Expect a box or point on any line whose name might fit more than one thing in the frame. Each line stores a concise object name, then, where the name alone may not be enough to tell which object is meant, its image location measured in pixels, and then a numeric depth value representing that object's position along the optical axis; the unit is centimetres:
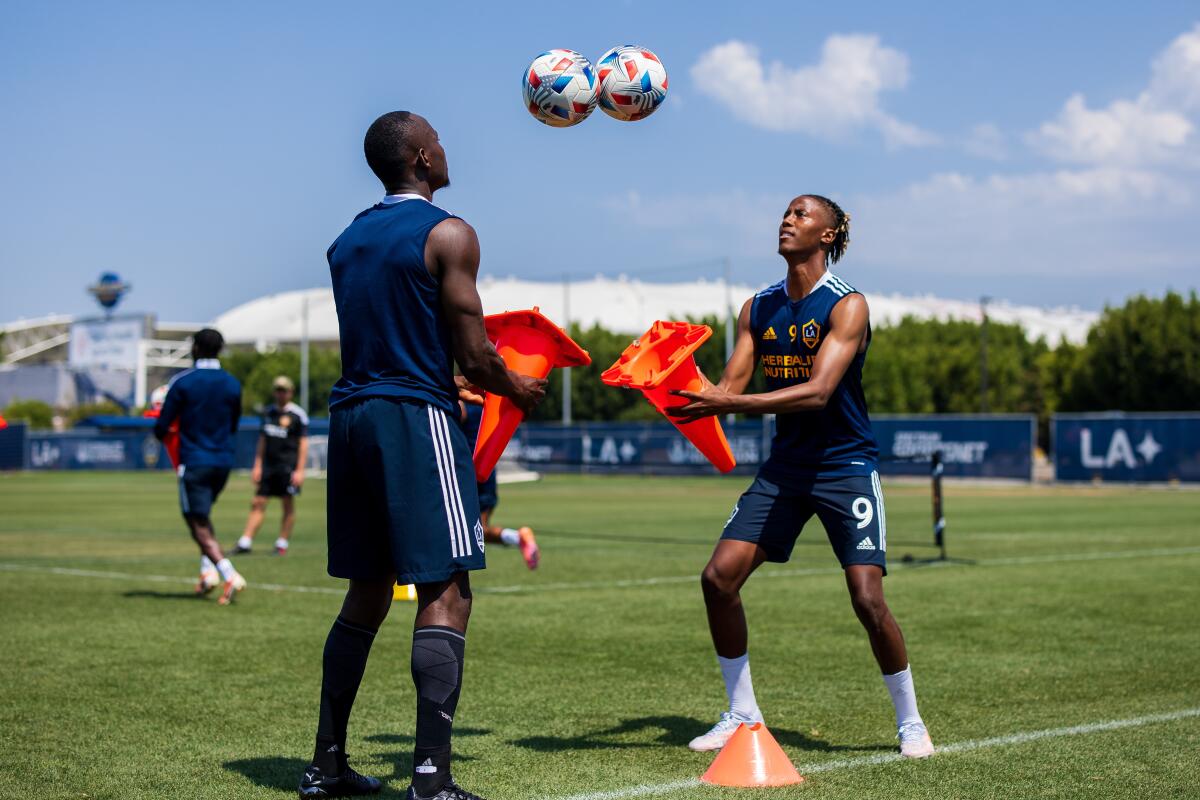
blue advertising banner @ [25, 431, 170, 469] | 6431
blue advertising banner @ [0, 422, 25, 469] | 6294
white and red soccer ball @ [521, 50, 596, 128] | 638
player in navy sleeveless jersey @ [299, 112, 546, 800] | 500
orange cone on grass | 557
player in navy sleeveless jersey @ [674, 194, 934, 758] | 625
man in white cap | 1789
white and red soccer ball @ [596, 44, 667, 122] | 650
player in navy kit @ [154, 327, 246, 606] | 1215
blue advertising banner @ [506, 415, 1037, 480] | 4466
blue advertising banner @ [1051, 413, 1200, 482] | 4075
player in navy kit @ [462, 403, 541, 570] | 1312
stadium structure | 10438
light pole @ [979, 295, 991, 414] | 7953
